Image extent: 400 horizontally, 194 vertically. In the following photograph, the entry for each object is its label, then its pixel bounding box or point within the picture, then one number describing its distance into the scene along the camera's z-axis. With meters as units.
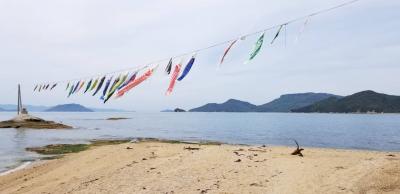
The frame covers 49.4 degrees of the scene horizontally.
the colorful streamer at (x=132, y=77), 24.02
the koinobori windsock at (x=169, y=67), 21.96
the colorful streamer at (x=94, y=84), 28.70
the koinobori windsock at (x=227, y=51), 18.44
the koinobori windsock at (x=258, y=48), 17.11
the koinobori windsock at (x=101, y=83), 27.84
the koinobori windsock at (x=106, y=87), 26.59
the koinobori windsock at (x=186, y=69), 20.14
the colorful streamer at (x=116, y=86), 24.67
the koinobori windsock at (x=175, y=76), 20.09
